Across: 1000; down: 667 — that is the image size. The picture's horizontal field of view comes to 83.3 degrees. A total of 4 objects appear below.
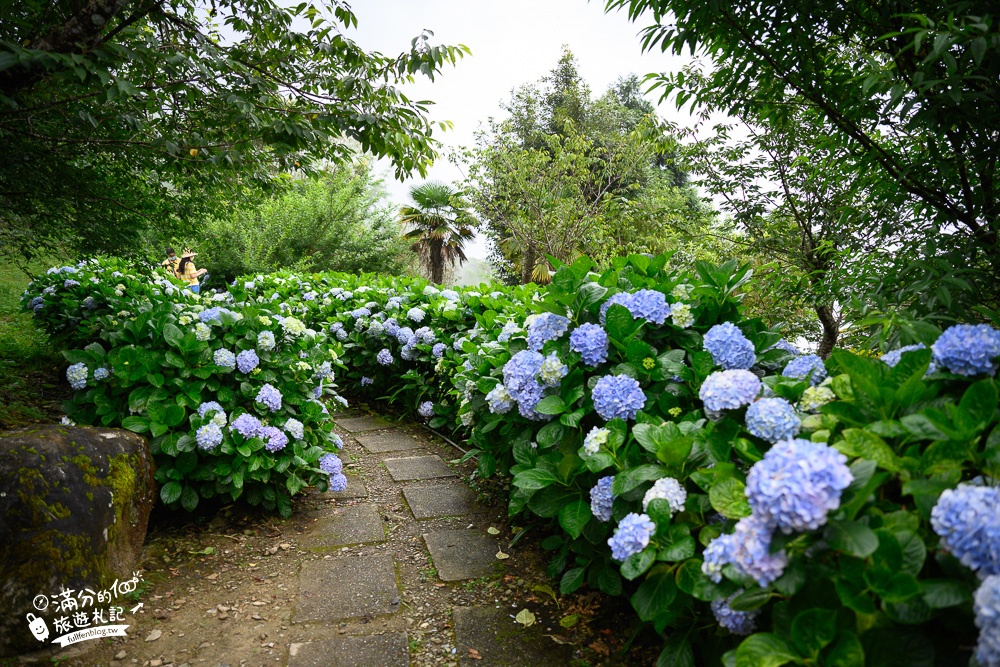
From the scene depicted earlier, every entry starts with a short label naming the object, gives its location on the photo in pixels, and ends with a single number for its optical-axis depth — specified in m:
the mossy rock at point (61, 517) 1.81
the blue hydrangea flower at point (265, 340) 2.79
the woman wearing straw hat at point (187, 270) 9.07
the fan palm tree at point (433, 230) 18.16
